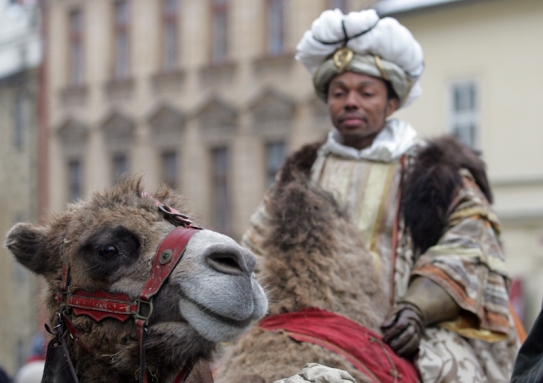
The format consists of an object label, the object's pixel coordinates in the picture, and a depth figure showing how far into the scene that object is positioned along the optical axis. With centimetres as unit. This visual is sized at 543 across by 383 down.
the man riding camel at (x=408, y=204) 352
